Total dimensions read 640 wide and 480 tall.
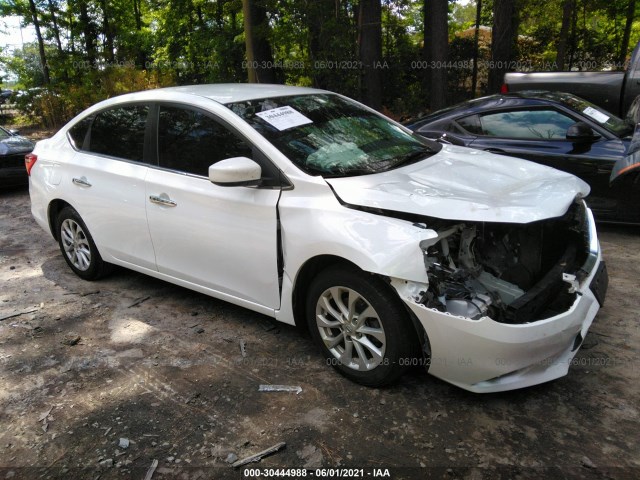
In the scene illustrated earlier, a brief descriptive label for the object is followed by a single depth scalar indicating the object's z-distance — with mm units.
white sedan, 2703
